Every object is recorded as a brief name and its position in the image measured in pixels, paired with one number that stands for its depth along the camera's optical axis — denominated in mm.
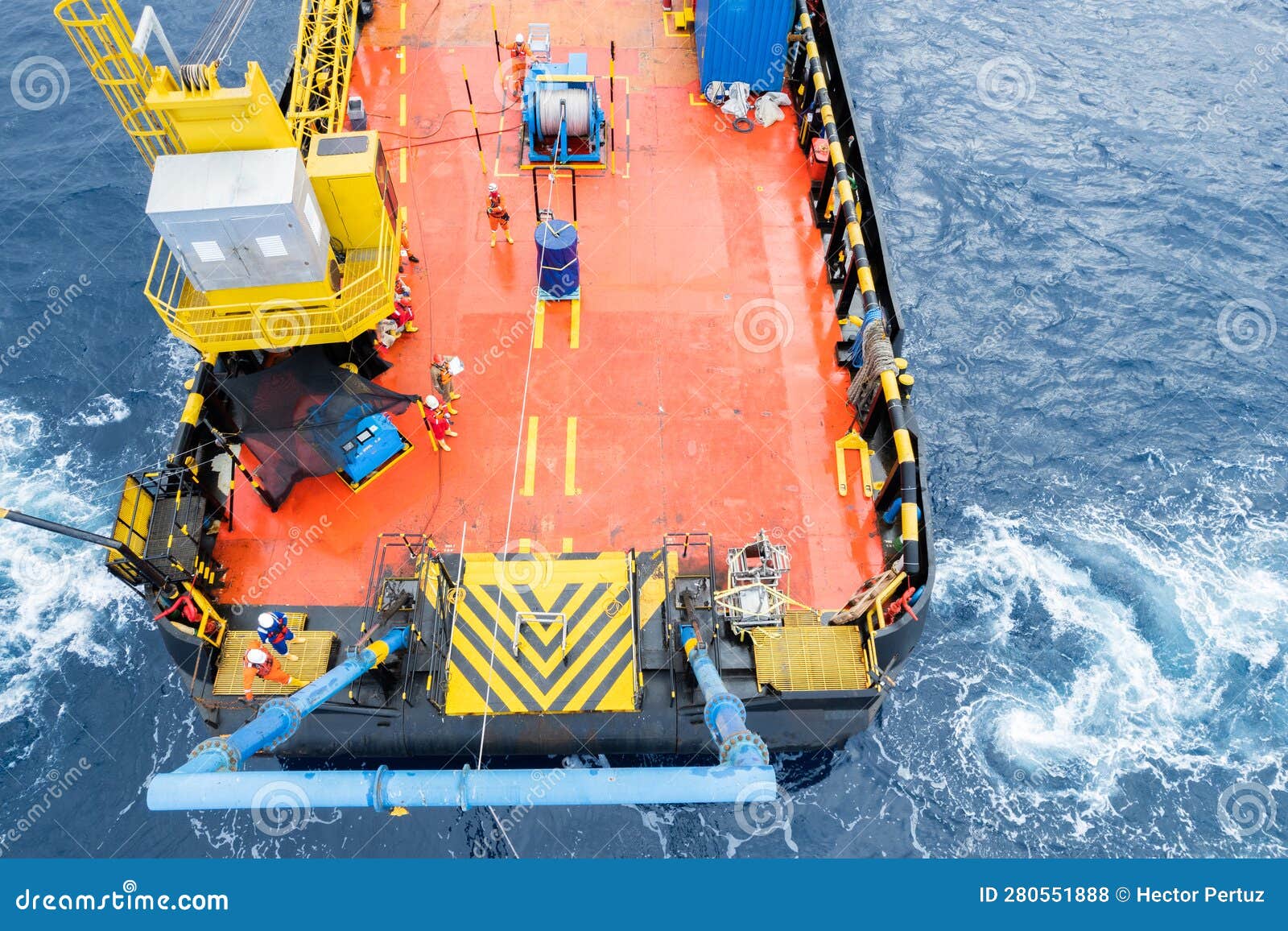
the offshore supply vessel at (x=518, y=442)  14328
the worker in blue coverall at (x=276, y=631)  13547
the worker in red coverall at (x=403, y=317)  19109
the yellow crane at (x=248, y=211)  14688
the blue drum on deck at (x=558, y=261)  18625
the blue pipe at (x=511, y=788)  9297
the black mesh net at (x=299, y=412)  15828
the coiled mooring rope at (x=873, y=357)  17016
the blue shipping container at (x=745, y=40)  22594
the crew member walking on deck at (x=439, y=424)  16891
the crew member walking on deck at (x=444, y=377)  17484
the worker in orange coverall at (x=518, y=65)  24641
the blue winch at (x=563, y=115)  21922
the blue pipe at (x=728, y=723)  9633
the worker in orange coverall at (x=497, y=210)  20484
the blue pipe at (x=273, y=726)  9141
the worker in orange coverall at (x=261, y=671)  13430
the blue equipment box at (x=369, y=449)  16766
